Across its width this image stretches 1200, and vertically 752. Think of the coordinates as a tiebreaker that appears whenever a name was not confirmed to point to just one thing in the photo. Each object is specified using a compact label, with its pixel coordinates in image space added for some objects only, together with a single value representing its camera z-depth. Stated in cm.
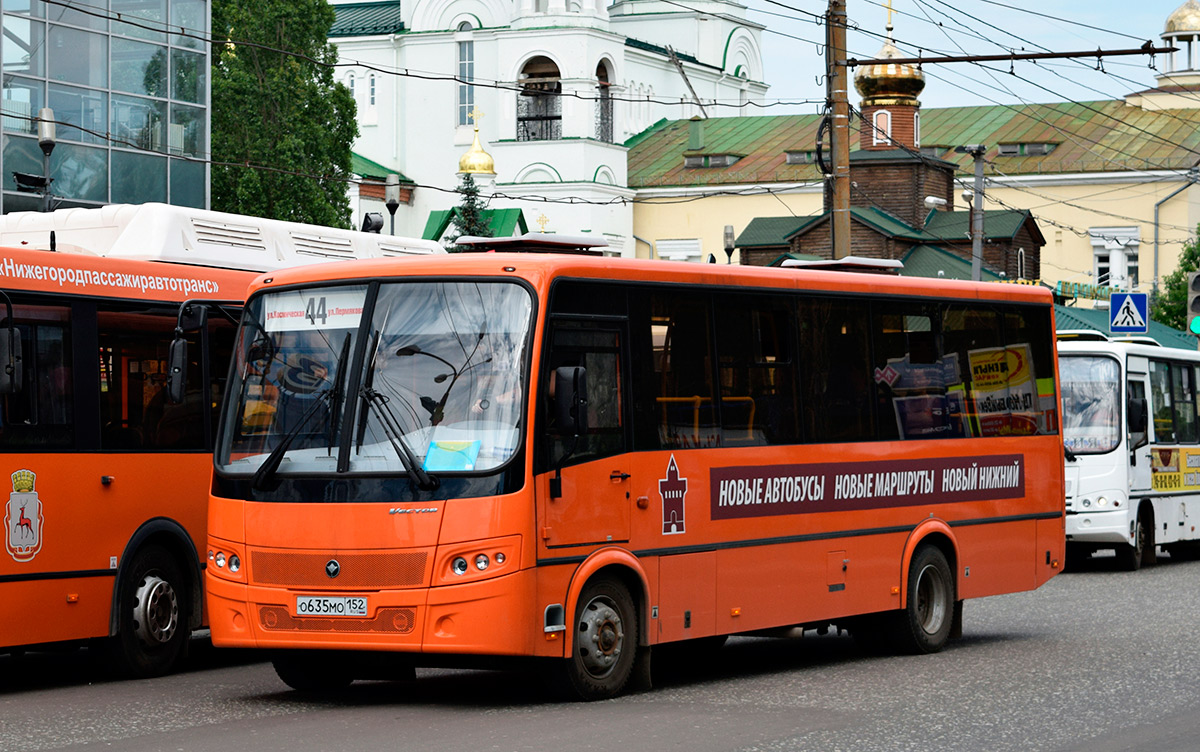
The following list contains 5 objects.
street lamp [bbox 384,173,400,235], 3716
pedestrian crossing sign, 3189
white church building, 8788
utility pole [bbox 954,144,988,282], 4103
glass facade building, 3547
